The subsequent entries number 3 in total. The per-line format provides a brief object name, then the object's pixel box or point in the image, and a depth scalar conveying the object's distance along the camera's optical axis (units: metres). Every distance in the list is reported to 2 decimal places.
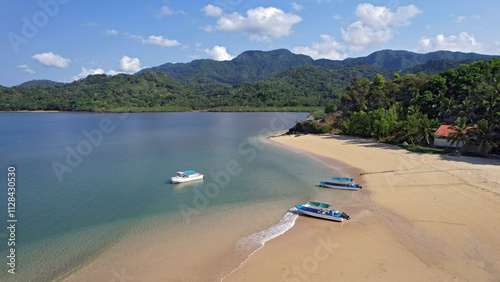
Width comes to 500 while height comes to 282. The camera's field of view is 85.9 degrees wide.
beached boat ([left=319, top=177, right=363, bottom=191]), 31.20
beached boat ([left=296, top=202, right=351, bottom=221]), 23.48
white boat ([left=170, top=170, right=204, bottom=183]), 35.42
